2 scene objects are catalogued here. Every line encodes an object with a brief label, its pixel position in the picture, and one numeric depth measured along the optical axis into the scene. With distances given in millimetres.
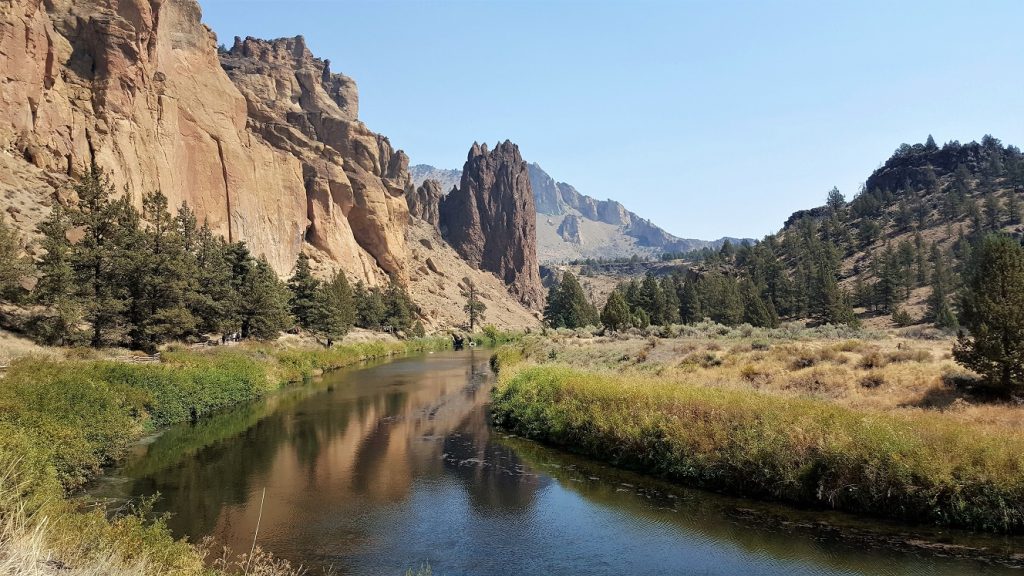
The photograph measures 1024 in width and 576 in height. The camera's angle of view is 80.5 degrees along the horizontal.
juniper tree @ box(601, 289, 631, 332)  81031
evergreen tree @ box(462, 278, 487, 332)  133875
